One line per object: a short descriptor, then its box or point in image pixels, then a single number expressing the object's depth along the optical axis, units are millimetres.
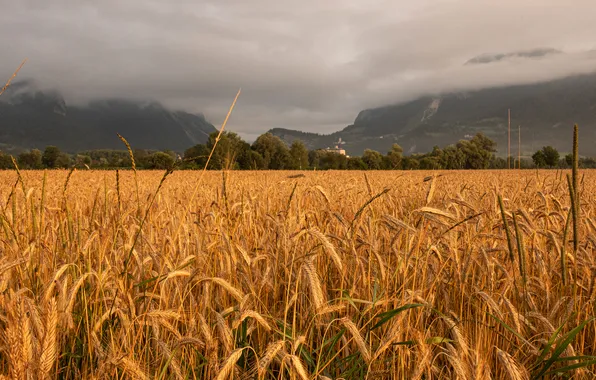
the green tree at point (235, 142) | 63997
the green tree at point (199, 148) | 51812
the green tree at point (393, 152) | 75019
